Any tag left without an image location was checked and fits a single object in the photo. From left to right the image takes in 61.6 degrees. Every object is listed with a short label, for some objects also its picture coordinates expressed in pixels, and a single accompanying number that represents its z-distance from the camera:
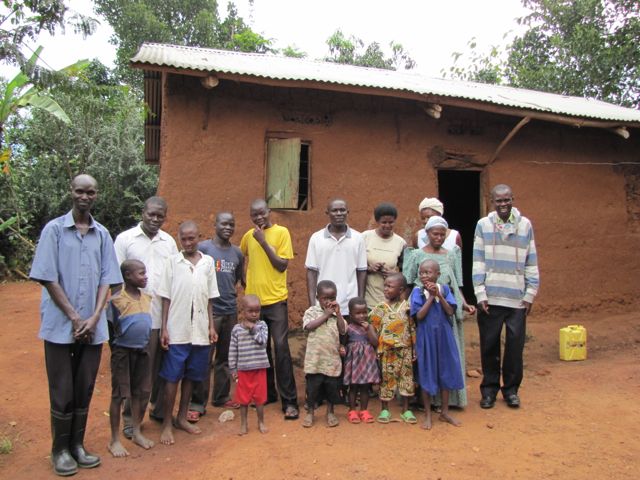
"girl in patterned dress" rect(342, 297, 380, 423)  3.99
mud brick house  5.56
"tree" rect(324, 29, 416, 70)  19.39
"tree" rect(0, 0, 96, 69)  7.63
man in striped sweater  4.30
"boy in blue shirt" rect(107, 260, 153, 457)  3.48
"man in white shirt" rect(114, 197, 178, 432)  3.82
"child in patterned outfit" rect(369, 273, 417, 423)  4.00
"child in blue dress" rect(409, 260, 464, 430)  3.91
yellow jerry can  5.99
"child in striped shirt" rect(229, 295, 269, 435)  3.87
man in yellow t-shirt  4.22
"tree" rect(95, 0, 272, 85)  18.84
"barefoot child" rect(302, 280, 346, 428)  3.94
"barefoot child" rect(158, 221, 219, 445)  3.75
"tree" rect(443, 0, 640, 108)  12.44
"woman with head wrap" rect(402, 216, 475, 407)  4.05
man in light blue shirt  3.10
